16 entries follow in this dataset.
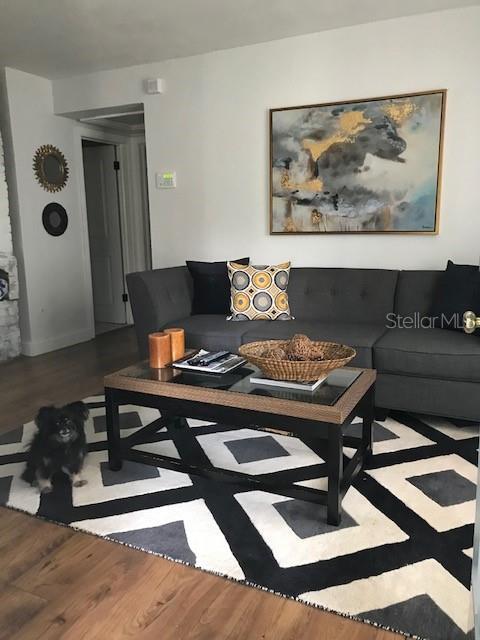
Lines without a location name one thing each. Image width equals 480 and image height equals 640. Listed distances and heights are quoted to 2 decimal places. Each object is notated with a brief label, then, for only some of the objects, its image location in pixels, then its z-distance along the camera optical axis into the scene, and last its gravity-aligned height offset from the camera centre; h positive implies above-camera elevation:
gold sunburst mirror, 4.52 +0.44
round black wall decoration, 4.65 -0.01
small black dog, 2.08 -0.92
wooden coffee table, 1.84 -0.73
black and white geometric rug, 1.54 -1.11
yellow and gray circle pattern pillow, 3.39 -0.51
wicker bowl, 1.97 -0.57
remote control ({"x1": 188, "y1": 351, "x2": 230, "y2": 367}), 2.31 -0.64
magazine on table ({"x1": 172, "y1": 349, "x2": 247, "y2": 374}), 2.25 -0.65
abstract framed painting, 3.39 +0.33
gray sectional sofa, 2.64 -0.67
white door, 5.65 -0.17
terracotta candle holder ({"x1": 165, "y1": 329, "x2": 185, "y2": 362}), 2.38 -0.57
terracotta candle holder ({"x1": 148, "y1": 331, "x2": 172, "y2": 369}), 2.31 -0.59
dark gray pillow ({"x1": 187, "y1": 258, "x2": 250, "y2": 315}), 3.57 -0.50
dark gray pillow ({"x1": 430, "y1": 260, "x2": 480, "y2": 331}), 2.86 -0.46
